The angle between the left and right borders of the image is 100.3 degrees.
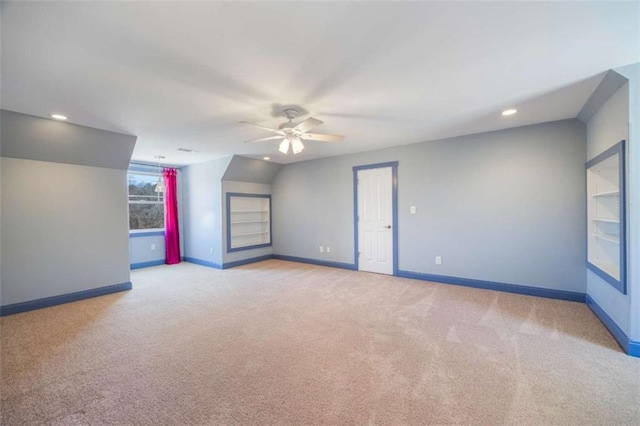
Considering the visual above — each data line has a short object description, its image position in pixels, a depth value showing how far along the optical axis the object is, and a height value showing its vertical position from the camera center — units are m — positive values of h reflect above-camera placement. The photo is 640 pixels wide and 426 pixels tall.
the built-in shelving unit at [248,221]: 6.24 -0.29
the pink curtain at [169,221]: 6.51 -0.24
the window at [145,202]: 6.29 +0.23
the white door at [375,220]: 5.19 -0.26
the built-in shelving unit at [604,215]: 2.86 -0.15
